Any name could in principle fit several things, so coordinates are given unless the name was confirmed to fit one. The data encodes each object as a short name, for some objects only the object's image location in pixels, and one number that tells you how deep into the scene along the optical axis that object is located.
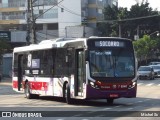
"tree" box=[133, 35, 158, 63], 87.31
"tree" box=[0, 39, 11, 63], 57.32
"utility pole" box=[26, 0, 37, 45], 41.84
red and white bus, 21.23
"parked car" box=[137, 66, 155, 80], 54.81
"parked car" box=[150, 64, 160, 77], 61.83
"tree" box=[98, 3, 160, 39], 91.06
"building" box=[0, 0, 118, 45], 85.19
